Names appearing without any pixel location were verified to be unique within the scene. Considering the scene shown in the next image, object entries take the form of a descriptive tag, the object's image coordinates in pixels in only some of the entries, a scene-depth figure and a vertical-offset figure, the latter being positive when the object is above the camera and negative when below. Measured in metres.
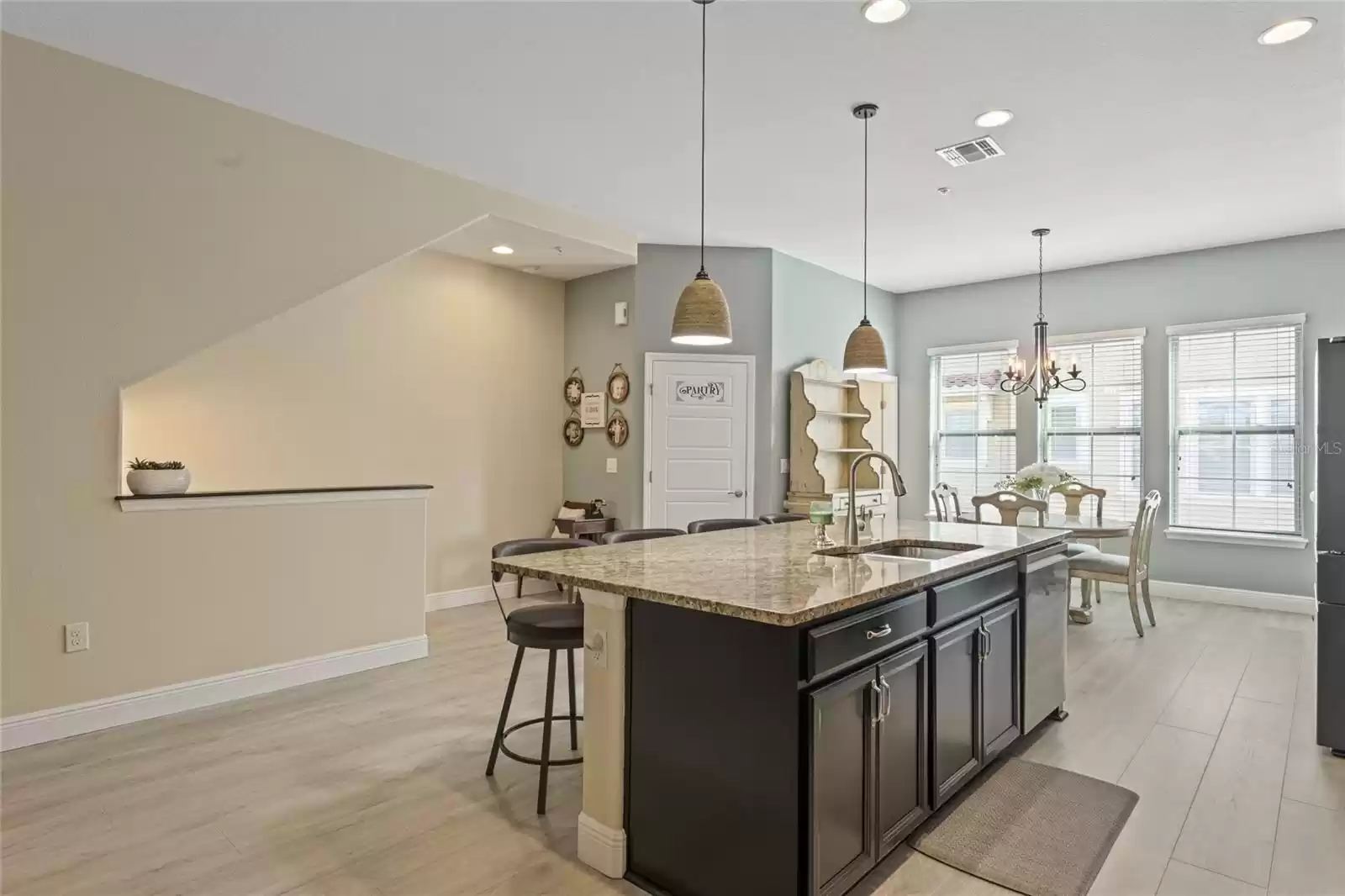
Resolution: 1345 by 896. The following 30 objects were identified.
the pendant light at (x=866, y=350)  3.72 +0.46
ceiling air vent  4.11 +1.63
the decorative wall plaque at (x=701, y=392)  6.23 +0.41
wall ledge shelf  3.58 -0.30
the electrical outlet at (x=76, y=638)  3.36 -0.88
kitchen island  1.88 -0.76
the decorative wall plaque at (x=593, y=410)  6.47 +0.28
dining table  5.16 -0.61
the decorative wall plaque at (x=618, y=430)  6.24 +0.09
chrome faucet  2.83 -0.30
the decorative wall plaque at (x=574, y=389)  6.68 +0.47
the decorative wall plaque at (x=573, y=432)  6.66 +0.09
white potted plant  3.60 -0.18
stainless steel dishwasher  3.15 -0.85
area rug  2.26 -1.30
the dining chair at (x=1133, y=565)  5.16 -0.88
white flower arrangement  5.68 -0.29
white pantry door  6.21 +0.00
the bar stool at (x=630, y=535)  3.52 -0.45
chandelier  6.07 +0.58
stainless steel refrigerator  3.06 -0.40
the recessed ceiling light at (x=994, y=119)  3.74 +1.64
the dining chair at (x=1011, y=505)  5.43 -0.47
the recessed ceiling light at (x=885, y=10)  2.81 +1.64
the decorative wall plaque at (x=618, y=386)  6.24 +0.47
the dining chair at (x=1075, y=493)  6.04 -0.43
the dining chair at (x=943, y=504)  6.32 -0.53
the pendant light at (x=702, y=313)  2.91 +0.50
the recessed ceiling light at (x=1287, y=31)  2.97 +1.66
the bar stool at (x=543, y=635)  2.66 -0.70
